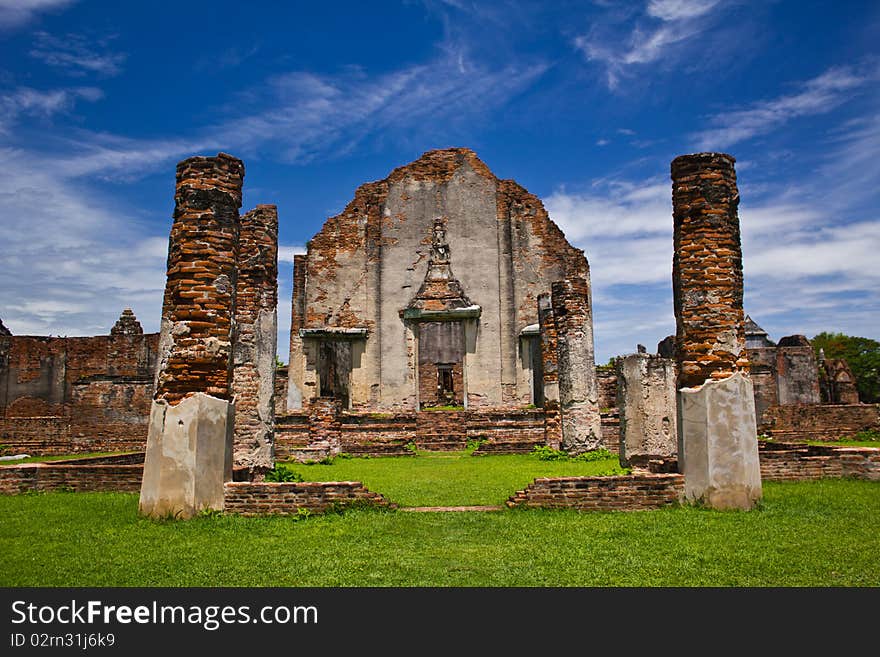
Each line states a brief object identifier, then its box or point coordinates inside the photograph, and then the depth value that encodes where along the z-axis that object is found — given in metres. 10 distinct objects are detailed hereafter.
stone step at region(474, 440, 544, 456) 17.75
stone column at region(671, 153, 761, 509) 7.85
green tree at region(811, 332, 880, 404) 38.06
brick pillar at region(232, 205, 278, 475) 12.45
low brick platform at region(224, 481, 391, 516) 7.75
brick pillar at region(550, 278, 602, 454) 16.56
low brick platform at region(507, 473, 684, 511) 7.89
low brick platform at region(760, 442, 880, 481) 10.08
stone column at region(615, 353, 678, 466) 13.33
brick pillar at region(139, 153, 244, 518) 7.62
